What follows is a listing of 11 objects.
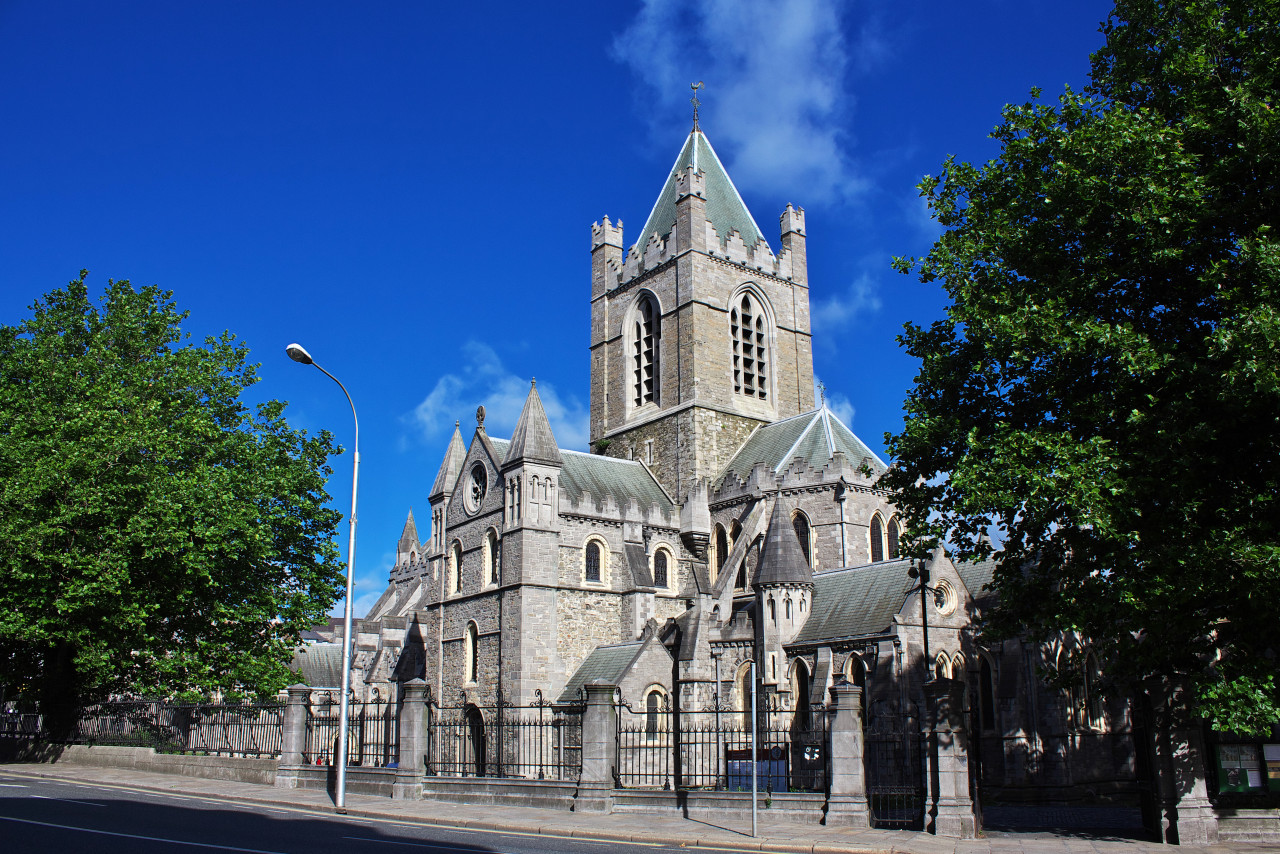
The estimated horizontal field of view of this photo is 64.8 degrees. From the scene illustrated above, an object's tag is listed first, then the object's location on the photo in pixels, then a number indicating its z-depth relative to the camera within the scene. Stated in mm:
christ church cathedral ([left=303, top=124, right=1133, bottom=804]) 28703
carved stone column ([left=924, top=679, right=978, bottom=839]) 15578
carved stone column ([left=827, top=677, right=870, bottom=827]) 16453
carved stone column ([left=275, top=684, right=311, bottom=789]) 23125
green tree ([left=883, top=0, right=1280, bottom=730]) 13977
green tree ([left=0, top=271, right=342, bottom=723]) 24703
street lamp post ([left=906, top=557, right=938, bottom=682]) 19609
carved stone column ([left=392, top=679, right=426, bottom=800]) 21062
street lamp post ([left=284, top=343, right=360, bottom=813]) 18500
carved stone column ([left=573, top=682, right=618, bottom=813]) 18453
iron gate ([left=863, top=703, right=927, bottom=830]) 16609
